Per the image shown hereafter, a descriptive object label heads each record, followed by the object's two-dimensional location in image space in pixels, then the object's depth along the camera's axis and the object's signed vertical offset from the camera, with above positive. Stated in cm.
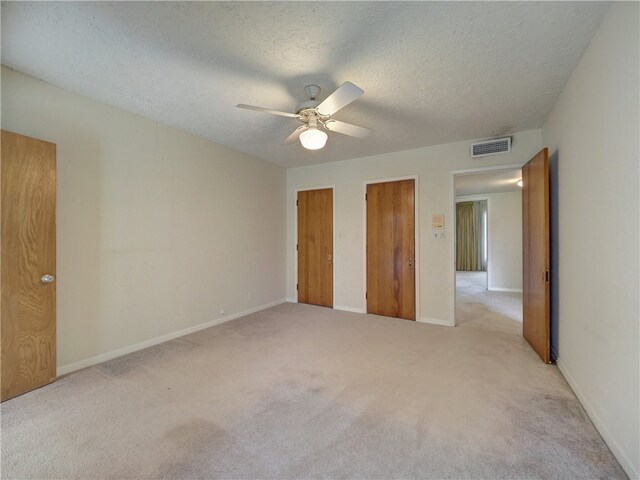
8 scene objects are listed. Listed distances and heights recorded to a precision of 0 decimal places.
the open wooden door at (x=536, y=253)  258 -12
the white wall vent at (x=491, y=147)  343 +119
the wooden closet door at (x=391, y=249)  406 -11
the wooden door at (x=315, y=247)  476 -9
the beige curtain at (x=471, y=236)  892 +19
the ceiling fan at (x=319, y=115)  193 +103
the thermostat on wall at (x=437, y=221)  385 +29
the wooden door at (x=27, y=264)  202 -16
